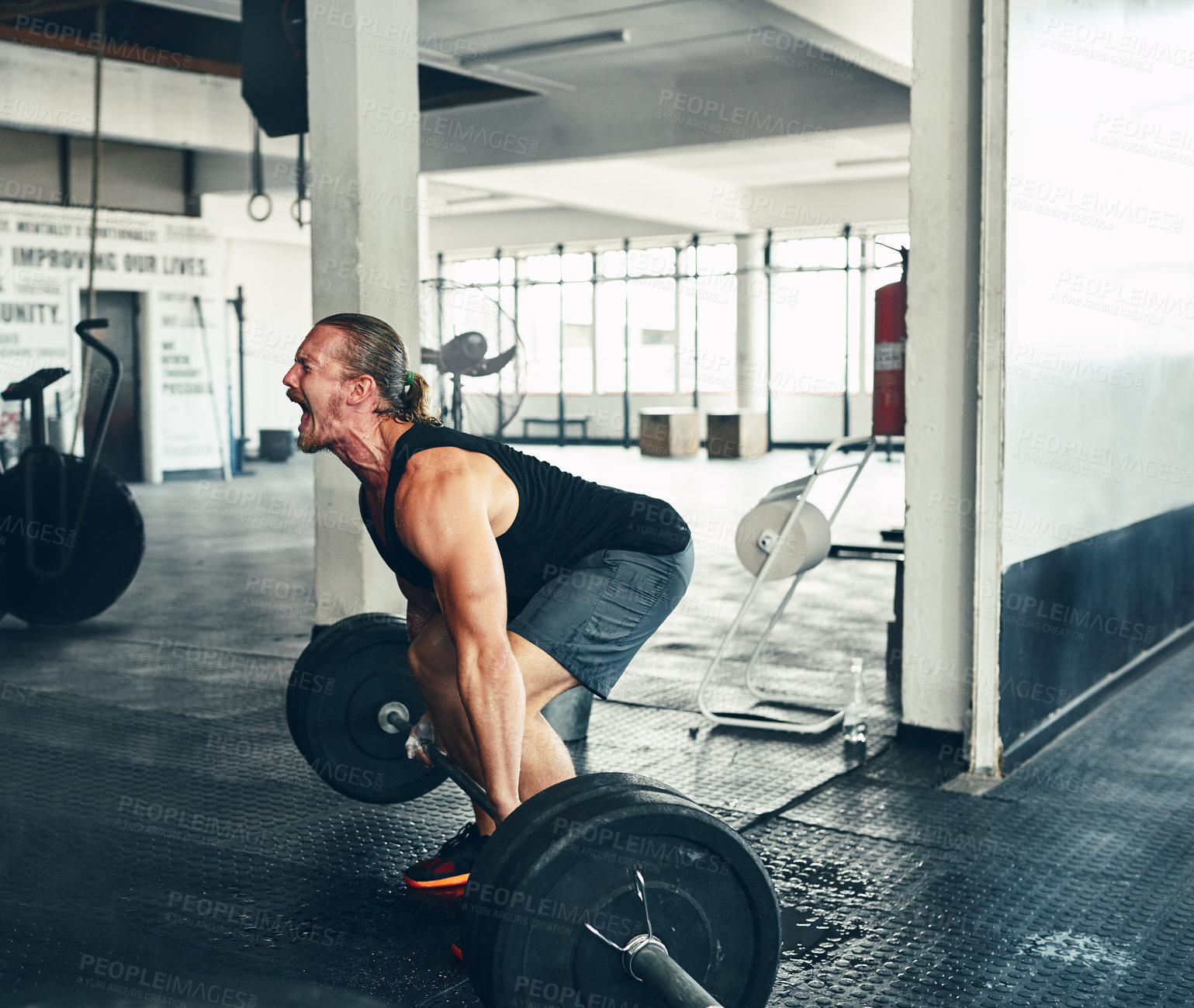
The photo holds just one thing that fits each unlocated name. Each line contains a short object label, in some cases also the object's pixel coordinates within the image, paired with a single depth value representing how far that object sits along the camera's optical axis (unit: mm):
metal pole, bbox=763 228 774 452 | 15776
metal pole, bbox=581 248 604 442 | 17656
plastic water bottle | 3283
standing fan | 5711
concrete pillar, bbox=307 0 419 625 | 3965
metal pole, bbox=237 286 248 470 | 11974
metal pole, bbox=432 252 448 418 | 5655
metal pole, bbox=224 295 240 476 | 11711
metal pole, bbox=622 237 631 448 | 17016
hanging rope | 4203
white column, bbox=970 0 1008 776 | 2844
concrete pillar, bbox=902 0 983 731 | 2975
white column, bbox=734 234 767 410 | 15562
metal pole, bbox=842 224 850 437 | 15312
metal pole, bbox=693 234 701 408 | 16703
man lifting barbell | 1771
